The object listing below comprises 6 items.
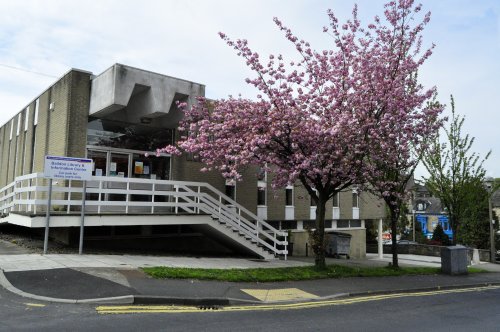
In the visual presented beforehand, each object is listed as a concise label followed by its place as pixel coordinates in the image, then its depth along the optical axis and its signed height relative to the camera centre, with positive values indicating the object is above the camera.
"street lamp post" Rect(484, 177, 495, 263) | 22.25 +1.56
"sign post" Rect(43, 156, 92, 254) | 12.26 +1.33
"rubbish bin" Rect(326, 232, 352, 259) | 23.66 -1.13
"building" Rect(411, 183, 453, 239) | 81.62 +1.56
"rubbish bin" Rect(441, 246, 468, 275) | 16.25 -1.26
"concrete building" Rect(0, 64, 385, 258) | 14.92 +2.39
